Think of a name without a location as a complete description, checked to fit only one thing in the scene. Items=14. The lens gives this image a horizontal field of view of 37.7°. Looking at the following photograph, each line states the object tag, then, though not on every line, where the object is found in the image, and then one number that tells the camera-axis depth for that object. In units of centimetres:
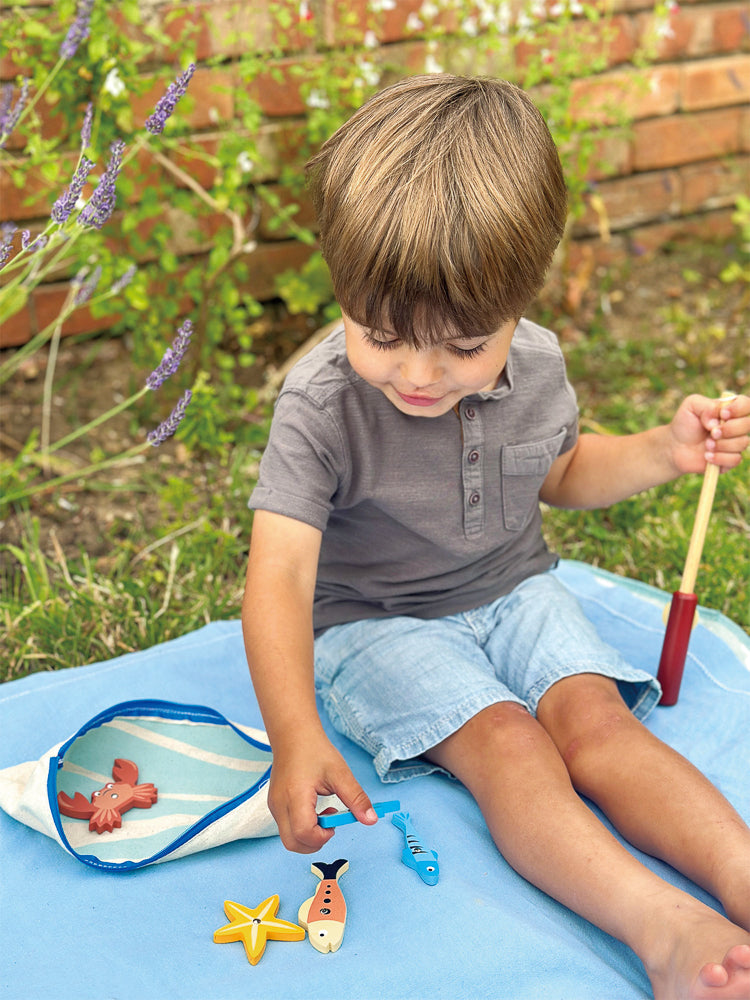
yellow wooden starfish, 105
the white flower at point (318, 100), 206
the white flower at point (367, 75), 205
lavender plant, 114
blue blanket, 101
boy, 103
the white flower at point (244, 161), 191
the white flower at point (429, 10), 216
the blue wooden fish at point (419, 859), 113
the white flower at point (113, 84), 168
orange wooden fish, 106
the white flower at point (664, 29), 236
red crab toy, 121
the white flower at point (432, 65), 211
